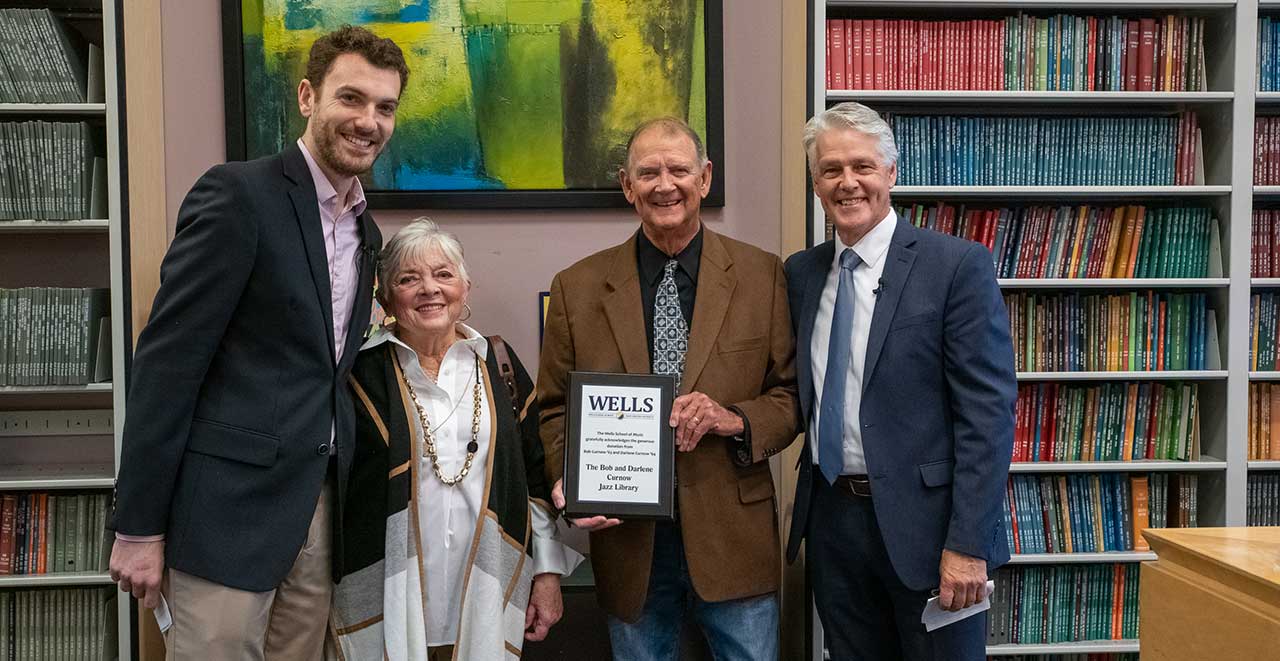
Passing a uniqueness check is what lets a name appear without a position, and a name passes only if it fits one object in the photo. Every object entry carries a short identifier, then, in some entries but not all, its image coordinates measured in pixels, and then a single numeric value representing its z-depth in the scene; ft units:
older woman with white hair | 6.93
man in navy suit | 6.86
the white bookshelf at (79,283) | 9.34
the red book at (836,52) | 9.97
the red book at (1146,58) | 10.20
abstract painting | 10.11
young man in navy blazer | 6.22
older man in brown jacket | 7.57
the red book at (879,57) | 9.98
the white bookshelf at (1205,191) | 9.95
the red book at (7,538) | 9.64
